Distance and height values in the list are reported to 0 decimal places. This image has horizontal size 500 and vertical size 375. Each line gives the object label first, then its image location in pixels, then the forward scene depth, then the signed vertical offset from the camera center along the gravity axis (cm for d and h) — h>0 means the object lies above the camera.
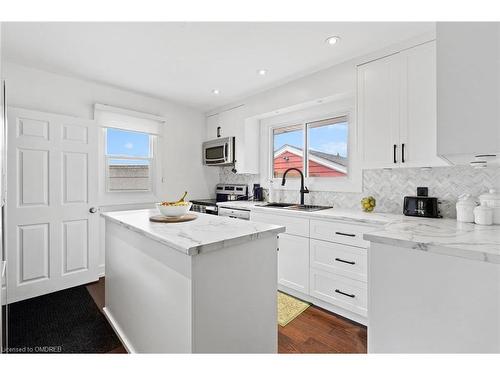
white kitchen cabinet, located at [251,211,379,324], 206 -71
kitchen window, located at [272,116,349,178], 289 +48
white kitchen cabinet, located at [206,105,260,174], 355 +72
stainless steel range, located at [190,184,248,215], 353 -18
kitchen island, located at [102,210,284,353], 114 -53
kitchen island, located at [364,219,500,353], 98 -46
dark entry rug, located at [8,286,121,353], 179 -116
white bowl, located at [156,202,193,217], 174 -18
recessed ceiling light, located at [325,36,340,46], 210 +125
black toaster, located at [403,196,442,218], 204 -17
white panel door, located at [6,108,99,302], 248 -20
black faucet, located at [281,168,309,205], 307 -4
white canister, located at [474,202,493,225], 156 -18
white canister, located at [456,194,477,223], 172 -16
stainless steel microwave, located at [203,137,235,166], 369 +53
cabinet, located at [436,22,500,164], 82 +34
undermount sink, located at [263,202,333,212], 279 -25
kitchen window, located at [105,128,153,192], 332 +35
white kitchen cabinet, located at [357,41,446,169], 197 +66
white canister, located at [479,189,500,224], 157 -9
